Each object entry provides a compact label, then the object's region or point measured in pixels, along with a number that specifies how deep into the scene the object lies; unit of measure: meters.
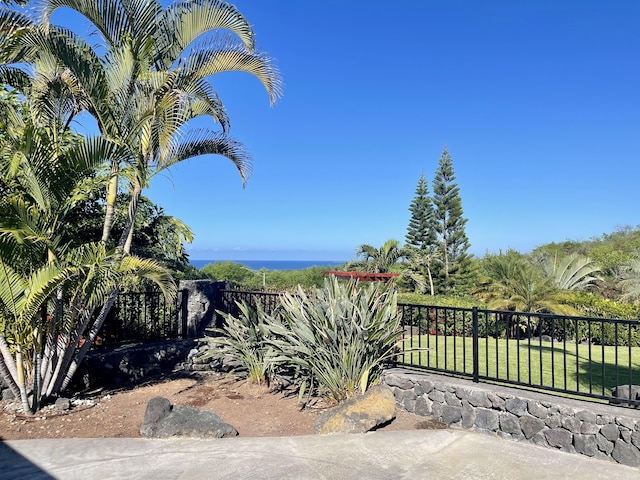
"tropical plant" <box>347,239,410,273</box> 25.11
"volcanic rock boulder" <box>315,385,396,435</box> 5.19
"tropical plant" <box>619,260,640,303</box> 13.58
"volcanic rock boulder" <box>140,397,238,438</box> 5.10
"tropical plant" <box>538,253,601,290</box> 17.72
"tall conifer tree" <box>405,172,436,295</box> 27.58
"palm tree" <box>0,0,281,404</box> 6.16
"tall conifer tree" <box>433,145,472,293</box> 27.47
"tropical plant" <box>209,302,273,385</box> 7.26
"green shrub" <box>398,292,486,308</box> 14.00
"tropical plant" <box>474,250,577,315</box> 14.05
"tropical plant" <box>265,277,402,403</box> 5.99
